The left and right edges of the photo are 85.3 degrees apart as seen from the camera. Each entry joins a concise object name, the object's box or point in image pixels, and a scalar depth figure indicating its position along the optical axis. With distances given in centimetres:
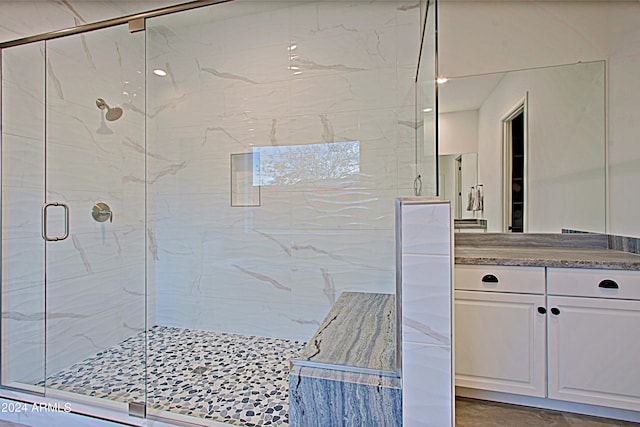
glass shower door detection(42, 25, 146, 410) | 218
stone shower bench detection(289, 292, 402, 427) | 110
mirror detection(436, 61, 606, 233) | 208
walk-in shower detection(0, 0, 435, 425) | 208
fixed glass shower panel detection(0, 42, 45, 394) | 200
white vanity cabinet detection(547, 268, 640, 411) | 157
